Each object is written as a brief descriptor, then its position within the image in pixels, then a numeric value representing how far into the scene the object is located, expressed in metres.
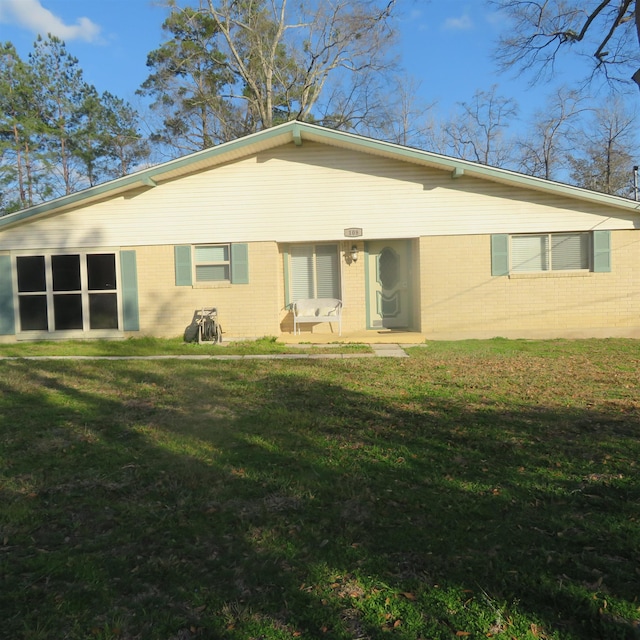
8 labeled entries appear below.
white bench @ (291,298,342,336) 12.64
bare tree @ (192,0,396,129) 26.09
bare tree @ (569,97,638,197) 29.34
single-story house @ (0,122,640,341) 11.62
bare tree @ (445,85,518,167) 30.75
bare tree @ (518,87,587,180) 30.70
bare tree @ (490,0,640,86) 9.91
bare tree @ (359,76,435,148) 27.91
